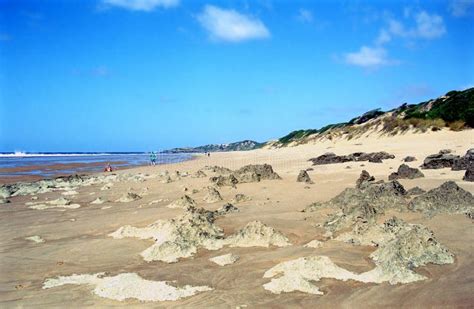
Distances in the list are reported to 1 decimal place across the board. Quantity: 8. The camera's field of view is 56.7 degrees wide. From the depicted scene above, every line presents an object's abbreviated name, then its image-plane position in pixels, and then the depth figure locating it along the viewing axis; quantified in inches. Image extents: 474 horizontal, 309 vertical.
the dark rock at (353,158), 804.6
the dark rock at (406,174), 498.6
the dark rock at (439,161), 566.6
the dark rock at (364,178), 482.4
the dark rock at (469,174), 441.5
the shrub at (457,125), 1221.1
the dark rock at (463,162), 501.5
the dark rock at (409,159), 726.1
